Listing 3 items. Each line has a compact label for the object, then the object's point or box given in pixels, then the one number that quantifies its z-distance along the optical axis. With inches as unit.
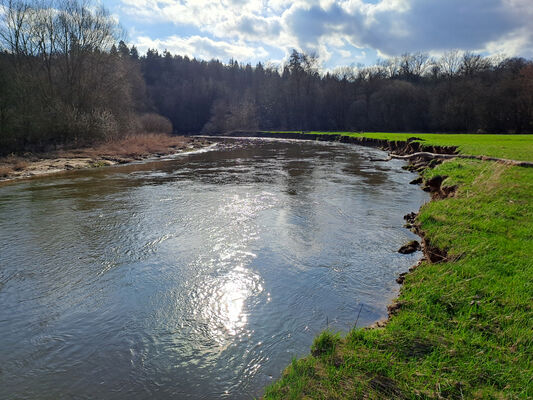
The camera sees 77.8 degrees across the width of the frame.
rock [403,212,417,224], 411.1
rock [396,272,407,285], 255.1
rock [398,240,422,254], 316.2
